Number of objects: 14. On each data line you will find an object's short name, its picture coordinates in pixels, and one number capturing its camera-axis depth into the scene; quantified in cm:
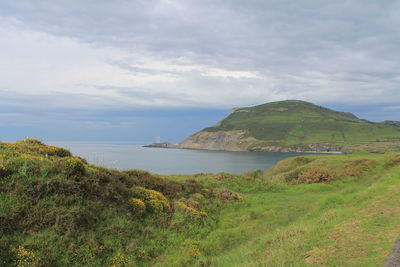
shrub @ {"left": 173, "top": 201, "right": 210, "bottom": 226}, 1407
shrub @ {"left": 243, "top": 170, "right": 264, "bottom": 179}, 4006
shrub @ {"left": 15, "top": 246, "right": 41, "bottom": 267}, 808
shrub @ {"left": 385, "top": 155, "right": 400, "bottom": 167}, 3197
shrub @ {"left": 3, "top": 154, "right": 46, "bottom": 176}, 1179
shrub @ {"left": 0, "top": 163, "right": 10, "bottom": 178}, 1130
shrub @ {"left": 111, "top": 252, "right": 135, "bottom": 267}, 960
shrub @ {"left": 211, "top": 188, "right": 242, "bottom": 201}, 2017
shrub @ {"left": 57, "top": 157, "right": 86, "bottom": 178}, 1287
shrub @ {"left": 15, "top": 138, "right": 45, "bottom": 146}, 1774
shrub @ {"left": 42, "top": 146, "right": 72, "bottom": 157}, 1659
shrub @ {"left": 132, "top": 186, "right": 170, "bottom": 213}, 1447
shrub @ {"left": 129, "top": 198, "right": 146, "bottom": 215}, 1330
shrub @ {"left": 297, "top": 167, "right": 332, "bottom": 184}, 2967
